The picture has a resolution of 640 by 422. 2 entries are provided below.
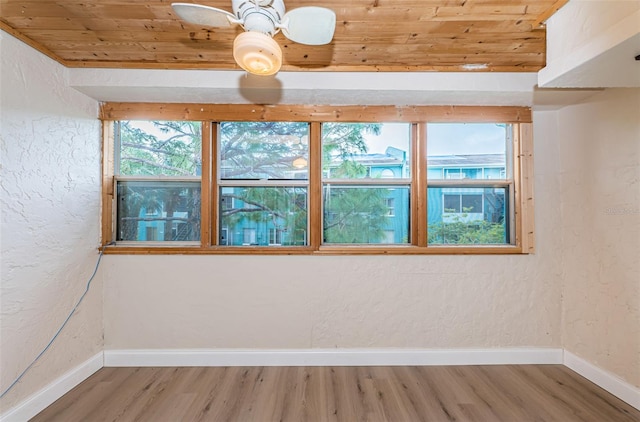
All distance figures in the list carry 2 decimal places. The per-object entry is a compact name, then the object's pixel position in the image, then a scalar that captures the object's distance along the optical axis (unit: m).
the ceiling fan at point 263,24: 1.21
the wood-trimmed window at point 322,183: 2.57
